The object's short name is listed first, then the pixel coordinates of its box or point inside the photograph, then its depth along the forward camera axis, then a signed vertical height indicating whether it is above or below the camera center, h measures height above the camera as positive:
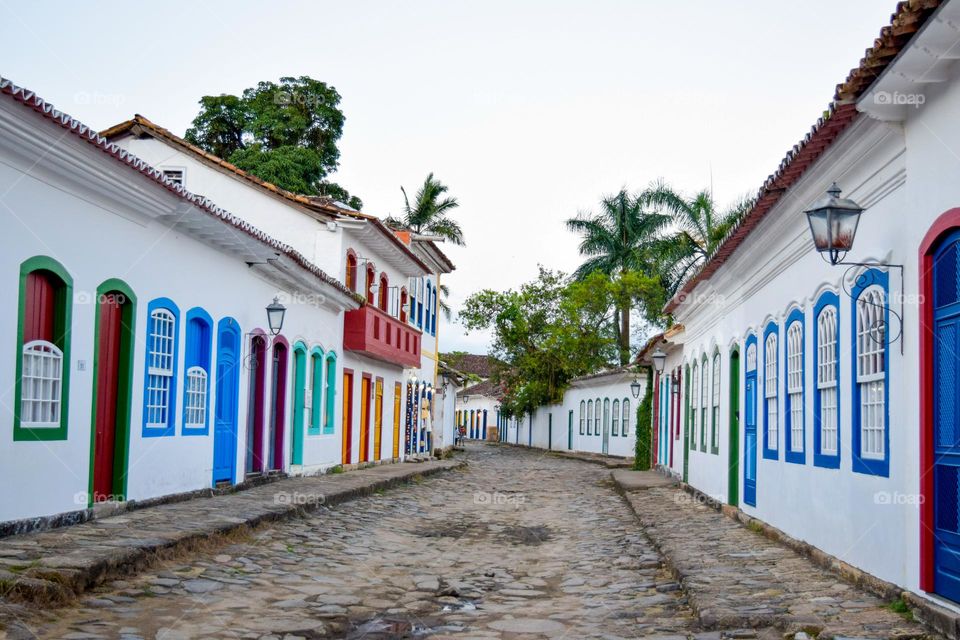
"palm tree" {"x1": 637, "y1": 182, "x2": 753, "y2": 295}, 35.84 +6.18
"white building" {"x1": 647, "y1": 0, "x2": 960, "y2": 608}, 5.94 +0.59
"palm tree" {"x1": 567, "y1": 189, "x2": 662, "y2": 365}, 40.47 +6.76
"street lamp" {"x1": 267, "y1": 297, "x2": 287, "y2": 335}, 14.88 +1.19
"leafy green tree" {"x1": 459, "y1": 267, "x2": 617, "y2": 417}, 40.44 +2.67
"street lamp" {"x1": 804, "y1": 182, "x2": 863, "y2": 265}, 7.27 +1.34
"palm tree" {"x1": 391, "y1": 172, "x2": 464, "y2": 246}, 39.94 +7.43
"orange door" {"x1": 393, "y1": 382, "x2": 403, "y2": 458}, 26.78 -0.69
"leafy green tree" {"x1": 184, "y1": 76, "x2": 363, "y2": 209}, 35.25 +9.92
